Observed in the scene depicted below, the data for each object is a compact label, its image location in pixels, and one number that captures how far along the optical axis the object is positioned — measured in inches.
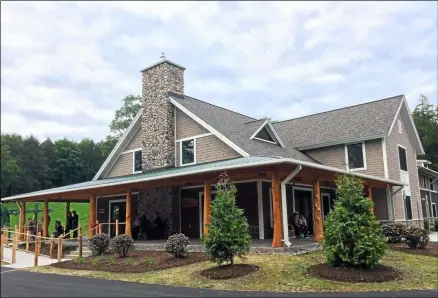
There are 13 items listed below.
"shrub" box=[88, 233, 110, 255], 576.4
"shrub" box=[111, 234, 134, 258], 541.0
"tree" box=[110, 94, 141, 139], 1840.6
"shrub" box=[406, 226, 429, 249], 560.1
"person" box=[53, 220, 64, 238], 793.6
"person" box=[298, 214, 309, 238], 649.5
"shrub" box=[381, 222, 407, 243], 629.0
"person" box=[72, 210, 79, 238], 834.2
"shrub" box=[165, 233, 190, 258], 491.5
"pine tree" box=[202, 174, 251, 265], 405.1
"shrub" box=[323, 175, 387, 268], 384.5
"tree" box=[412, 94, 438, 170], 1737.2
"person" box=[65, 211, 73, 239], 828.2
